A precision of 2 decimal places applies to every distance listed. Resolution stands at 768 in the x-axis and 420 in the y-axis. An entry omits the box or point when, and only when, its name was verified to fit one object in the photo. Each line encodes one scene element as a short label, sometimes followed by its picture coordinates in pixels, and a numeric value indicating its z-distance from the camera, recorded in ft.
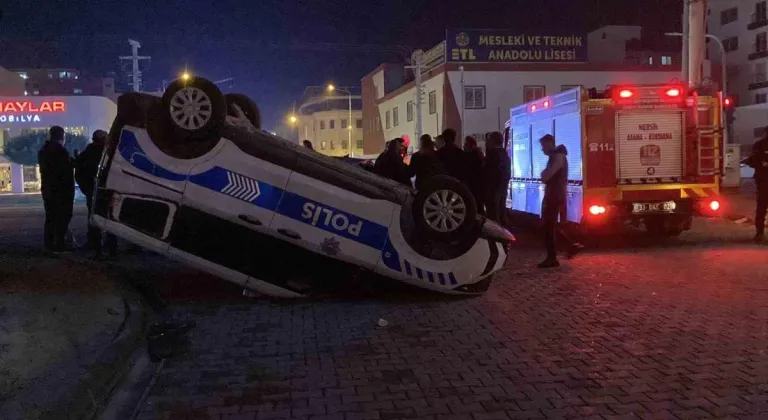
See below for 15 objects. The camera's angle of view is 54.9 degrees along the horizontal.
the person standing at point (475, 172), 37.83
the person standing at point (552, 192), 33.27
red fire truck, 41.04
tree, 131.23
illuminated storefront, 154.71
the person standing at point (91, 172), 37.27
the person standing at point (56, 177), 37.14
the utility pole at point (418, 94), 135.17
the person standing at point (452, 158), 37.58
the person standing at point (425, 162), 35.27
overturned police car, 24.32
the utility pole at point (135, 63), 124.16
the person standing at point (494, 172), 38.73
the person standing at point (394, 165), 37.37
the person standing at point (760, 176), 39.78
